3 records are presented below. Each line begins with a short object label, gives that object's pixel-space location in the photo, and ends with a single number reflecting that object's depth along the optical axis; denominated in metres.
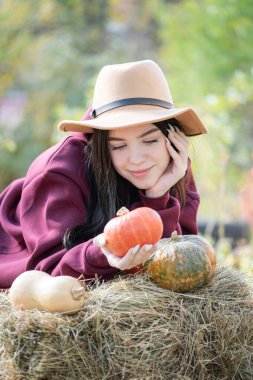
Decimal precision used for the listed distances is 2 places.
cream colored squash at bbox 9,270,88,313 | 2.79
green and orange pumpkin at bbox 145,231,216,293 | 3.12
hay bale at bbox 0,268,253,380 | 2.73
